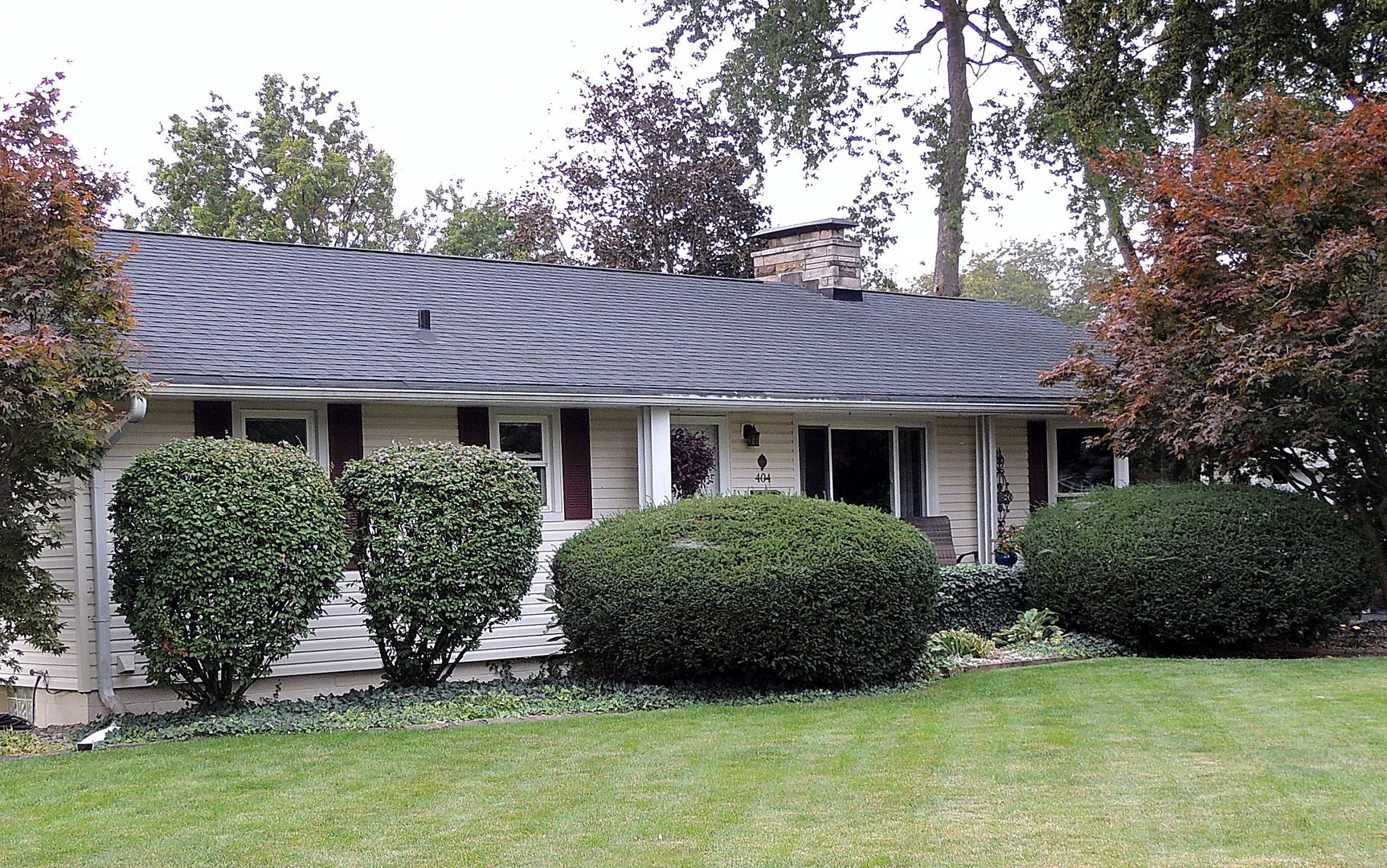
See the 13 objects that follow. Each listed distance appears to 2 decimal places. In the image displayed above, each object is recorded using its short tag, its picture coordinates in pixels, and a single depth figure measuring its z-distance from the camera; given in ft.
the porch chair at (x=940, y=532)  50.98
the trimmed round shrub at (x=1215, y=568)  40.09
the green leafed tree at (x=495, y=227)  104.22
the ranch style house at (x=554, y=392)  35.78
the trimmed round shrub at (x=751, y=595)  32.99
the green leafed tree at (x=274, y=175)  113.50
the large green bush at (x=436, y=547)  33.01
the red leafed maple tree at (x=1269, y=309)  39.42
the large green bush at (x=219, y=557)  30.45
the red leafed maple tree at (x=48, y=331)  28.96
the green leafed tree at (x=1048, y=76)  57.21
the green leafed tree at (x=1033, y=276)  201.87
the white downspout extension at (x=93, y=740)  28.84
